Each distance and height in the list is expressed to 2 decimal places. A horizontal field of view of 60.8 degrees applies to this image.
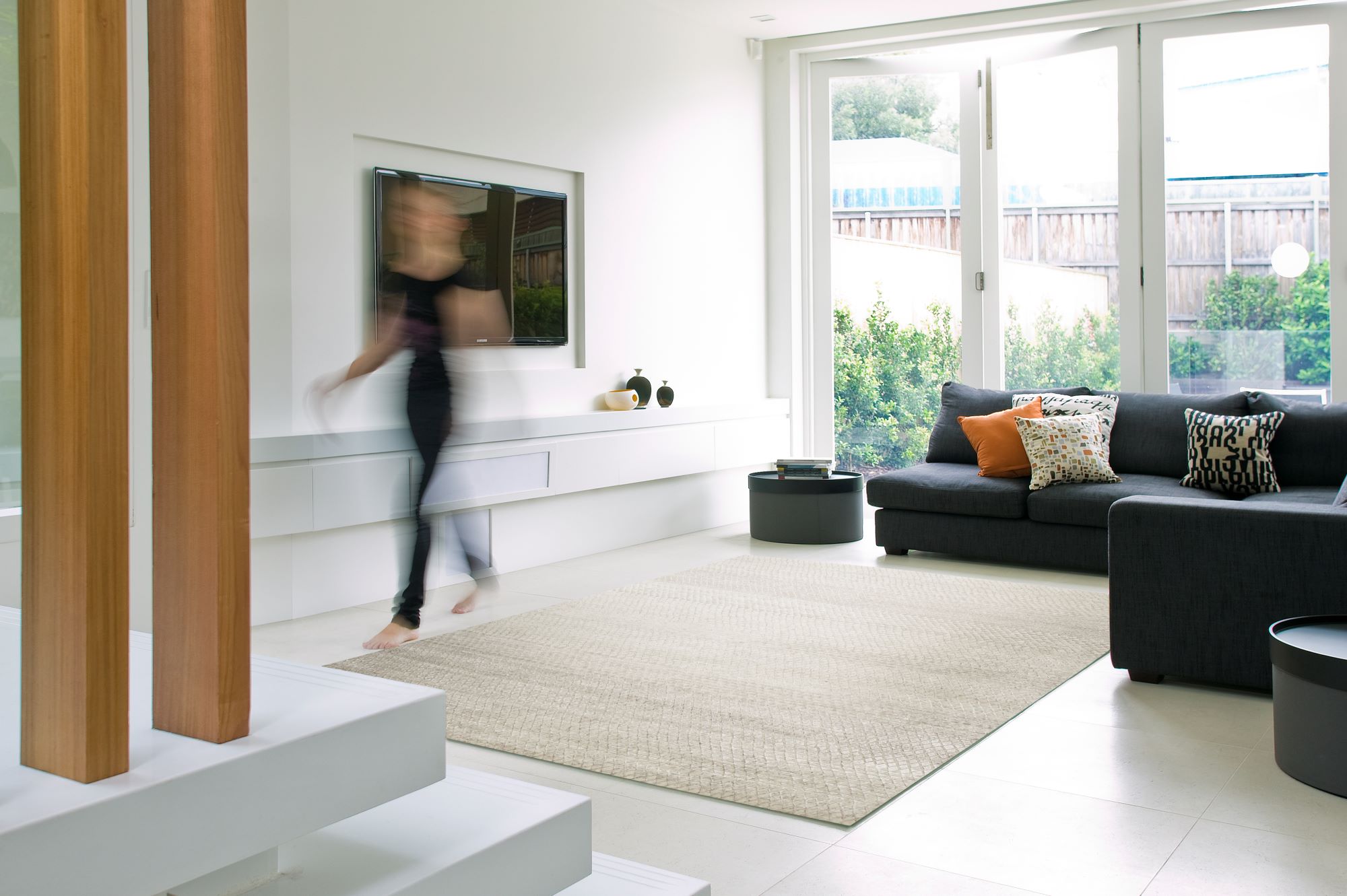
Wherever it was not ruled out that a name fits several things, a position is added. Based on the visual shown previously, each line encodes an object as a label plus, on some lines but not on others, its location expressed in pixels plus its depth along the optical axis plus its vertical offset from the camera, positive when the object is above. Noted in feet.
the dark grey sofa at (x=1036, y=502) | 17.20 -1.10
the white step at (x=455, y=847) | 4.94 -1.86
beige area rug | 9.11 -2.45
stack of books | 20.94 -0.62
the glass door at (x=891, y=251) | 23.70 +3.86
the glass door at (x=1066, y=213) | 21.98 +4.28
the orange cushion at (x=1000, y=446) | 18.61 -0.23
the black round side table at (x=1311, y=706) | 8.09 -2.02
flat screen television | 15.96 +2.99
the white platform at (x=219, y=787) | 3.74 -1.26
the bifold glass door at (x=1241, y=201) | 20.59 +4.18
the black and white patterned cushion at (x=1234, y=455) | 17.02 -0.40
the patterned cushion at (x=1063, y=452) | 17.75 -0.33
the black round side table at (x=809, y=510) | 20.17 -1.34
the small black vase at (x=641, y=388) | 20.22 +0.86
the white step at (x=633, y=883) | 6.03 -2.40
